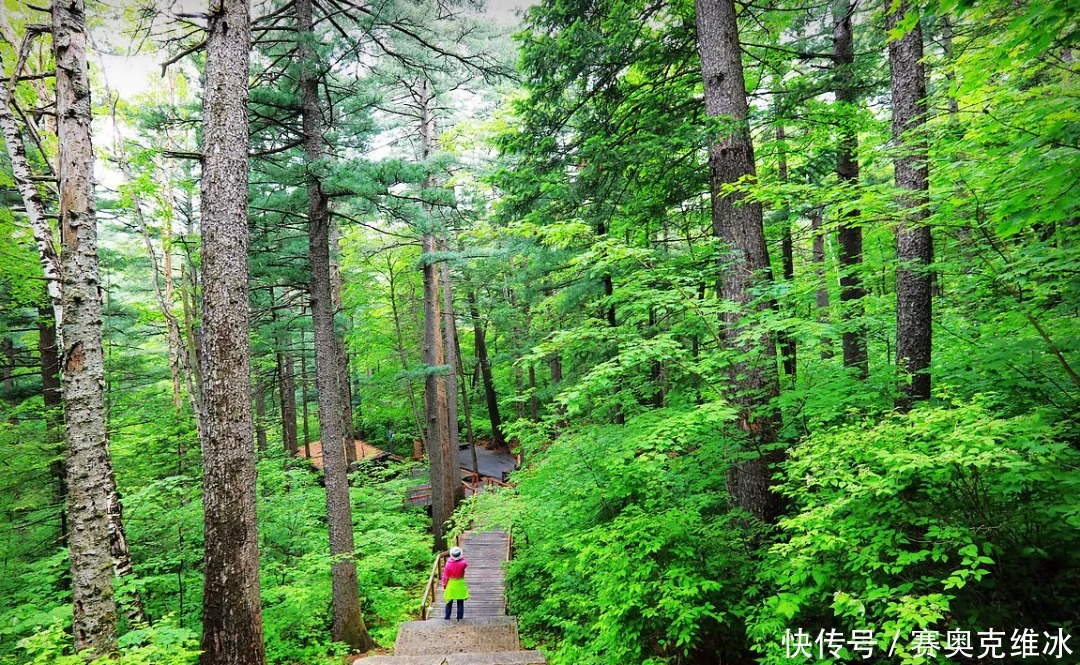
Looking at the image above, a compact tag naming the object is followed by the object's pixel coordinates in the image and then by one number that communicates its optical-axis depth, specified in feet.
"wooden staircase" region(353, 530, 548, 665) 22.95
